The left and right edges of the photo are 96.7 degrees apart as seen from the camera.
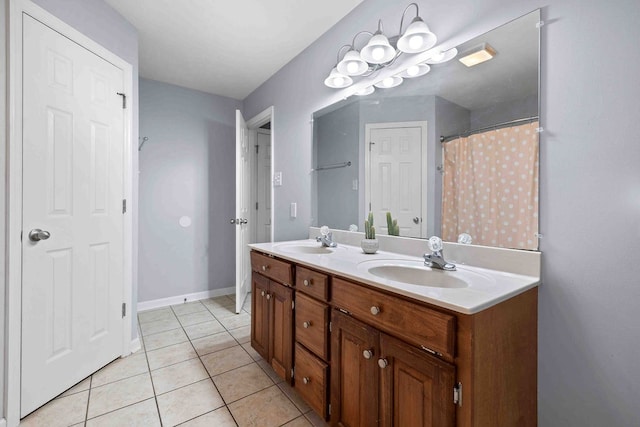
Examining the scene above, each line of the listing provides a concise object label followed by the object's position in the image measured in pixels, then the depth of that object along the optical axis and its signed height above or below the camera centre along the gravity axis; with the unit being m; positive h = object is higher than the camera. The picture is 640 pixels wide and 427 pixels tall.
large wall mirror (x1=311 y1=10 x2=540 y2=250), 1.16 +0.33
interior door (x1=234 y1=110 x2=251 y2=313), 2.81 +0.02
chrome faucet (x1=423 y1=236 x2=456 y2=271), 1.23 -0.20
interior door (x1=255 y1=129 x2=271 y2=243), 3.69 +0.31
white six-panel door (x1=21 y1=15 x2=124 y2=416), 1.45 -0.03
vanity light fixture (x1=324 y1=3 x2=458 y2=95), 1.39 +0.87
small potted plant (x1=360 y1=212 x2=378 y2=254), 1.64 -0.16
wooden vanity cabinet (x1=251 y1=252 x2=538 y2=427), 0.82 -0.51
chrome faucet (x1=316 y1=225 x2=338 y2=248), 1.94 -0.19
